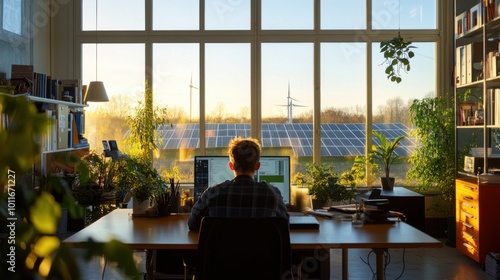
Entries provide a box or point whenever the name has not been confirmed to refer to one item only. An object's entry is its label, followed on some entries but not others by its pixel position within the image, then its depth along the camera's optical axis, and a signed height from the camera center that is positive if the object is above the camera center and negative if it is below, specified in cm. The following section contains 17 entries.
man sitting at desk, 301 -28
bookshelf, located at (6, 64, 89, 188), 604 +45
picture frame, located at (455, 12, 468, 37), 633 +124
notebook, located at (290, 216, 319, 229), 346 -45
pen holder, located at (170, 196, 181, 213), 410 -40
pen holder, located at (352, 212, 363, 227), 362 -45
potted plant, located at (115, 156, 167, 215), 397 -29
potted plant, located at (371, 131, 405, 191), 689 -13
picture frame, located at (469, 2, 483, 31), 587 +123
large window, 779 +95
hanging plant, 693 +106
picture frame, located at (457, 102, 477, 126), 629 +33
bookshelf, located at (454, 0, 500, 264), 556 +18
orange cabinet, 555 -69
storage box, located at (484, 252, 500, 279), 520 -103
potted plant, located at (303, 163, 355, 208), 470 -35
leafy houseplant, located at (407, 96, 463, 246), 696 -10
